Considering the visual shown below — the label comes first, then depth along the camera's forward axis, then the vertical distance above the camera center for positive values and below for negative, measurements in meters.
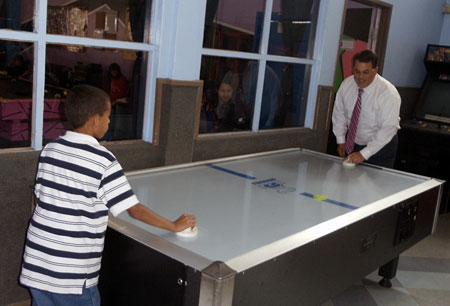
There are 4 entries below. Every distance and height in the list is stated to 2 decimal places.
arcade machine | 4.88 -0.43
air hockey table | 1.62 -0.62
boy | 1.65 -0.51
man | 3.44 -0.26
